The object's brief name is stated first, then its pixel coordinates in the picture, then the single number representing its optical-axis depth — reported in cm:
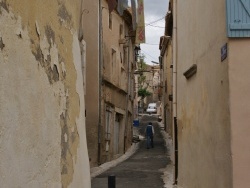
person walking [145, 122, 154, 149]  2530
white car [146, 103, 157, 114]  6711
